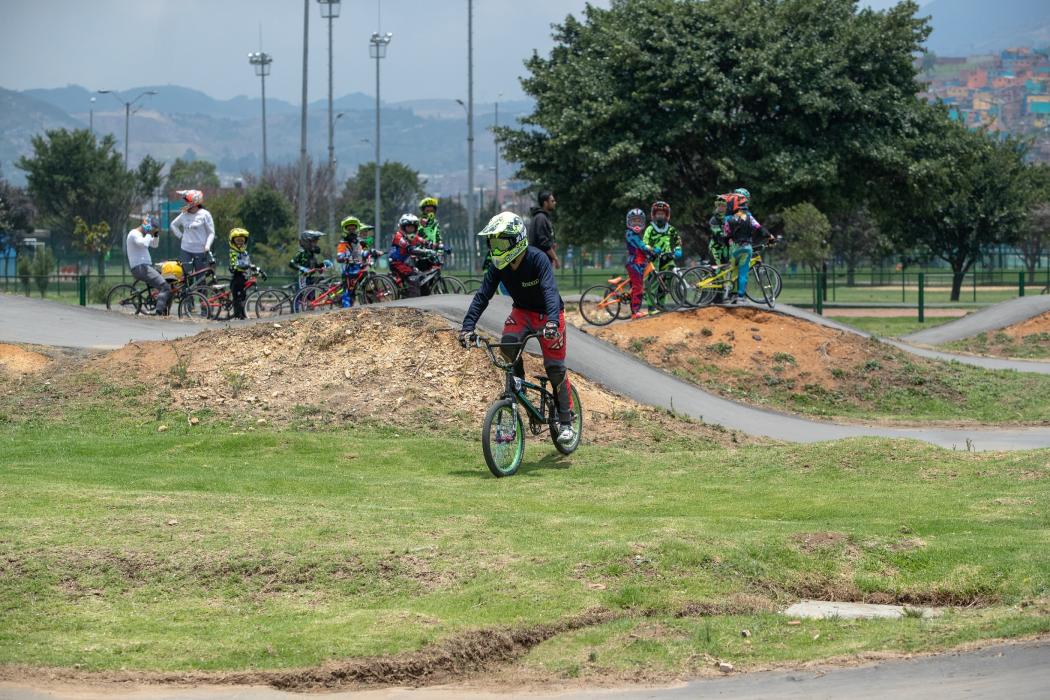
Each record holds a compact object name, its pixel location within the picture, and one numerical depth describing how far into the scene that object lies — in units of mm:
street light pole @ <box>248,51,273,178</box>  131988
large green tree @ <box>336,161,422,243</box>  141500
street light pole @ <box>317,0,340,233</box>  80000
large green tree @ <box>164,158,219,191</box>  144250
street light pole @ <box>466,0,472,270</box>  77375
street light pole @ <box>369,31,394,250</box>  112125
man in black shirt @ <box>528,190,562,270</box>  18156
